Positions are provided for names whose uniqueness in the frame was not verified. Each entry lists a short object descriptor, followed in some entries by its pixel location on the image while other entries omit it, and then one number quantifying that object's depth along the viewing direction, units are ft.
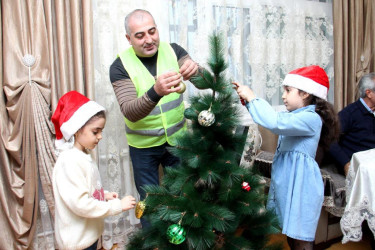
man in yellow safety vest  5.07
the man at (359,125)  7.40
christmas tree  3.35
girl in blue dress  4.64
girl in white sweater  3.95
